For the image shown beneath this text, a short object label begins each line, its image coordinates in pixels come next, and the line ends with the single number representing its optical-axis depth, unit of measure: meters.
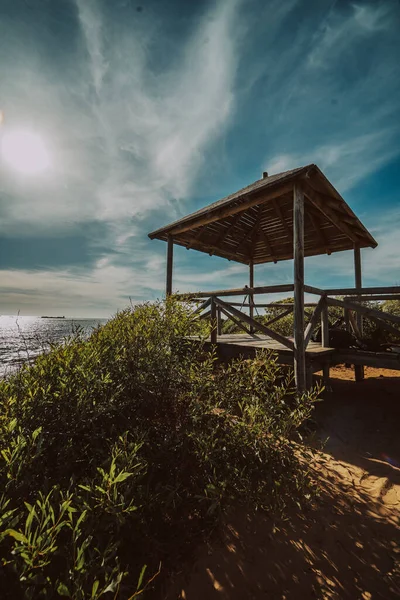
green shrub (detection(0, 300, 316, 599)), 1.87
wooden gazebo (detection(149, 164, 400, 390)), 4.83
